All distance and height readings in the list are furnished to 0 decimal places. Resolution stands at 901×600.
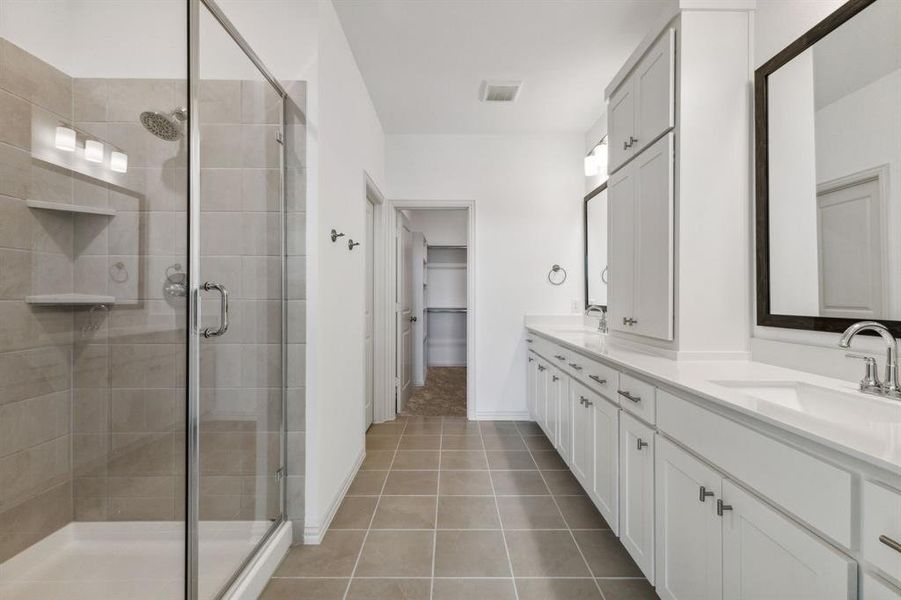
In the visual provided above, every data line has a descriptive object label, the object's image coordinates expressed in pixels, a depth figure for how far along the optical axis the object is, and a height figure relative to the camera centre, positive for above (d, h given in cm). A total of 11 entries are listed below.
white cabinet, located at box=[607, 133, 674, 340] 192 +31
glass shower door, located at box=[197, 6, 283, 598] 148 -2
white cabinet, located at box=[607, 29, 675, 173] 191 +103
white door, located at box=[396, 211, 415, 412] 412 -7
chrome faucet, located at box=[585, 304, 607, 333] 318 -7
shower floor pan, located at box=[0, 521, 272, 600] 108 -75
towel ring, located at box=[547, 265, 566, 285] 393 +25
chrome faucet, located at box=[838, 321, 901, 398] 111 -17
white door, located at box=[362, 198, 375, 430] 365 -13
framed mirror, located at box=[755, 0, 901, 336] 125 +45
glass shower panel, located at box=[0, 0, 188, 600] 103 +1
